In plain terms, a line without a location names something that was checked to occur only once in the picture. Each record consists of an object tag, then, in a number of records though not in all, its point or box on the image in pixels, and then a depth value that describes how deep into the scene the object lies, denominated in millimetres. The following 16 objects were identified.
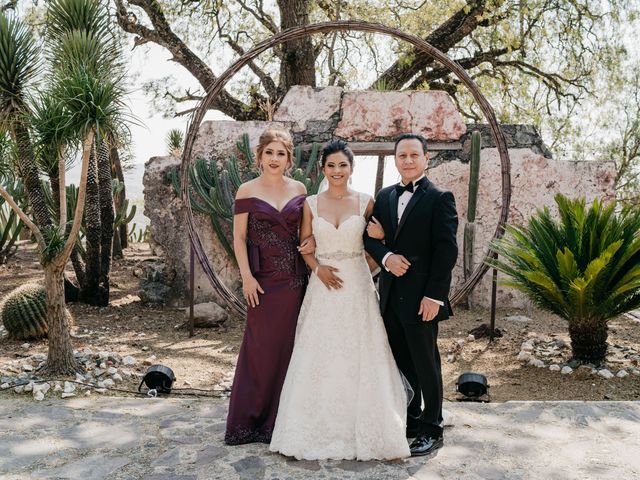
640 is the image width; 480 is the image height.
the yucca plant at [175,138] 14078
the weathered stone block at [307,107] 7934
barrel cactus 6285
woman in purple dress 3516
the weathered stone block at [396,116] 7910
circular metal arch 5148
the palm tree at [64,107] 4438
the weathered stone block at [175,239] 7762
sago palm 4941
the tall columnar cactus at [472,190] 7172
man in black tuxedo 3186
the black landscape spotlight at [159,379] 4684
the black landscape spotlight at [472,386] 4527
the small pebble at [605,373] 5039
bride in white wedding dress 3236
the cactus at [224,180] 7367
